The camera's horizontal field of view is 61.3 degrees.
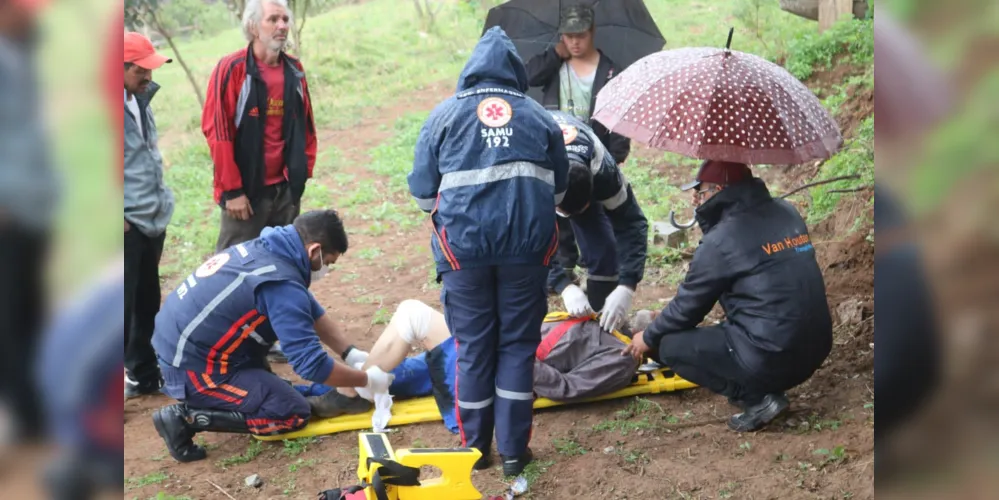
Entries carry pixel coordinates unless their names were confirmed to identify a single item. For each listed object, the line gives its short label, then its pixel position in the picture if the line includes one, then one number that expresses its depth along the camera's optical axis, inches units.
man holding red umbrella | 145.0
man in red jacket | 188.1
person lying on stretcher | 166.9
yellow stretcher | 165.6
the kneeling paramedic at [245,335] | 149.7
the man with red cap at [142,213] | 163.5
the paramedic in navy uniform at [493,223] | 134.0
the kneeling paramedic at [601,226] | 167.0
